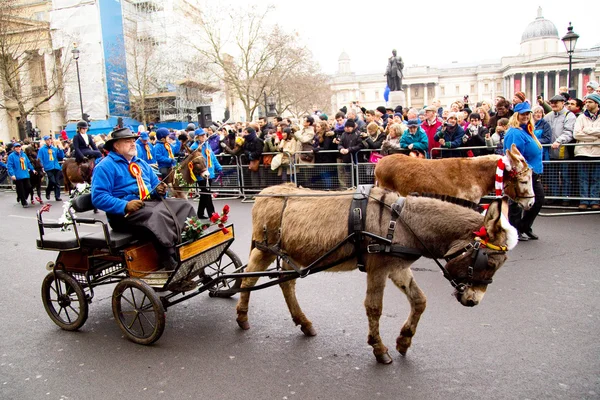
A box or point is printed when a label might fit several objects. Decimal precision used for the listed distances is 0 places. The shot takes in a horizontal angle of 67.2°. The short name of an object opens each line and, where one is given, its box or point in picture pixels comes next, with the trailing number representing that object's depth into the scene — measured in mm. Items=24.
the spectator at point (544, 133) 9969
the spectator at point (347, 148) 11531
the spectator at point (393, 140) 10180
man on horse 12709
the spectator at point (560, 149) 9711
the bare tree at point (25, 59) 33250
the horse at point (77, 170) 11305
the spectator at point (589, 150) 9242
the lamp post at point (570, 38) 17016
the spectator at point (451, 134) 10422
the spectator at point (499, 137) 10016
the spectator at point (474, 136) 10599
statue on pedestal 24578
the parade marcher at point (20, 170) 15586
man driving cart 4730
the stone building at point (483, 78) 90325
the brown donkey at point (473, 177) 6539
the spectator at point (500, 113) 9930
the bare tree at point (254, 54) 41125
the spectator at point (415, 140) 9617
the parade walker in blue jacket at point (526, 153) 7406
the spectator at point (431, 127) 10727
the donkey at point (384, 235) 3490
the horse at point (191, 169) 6766
